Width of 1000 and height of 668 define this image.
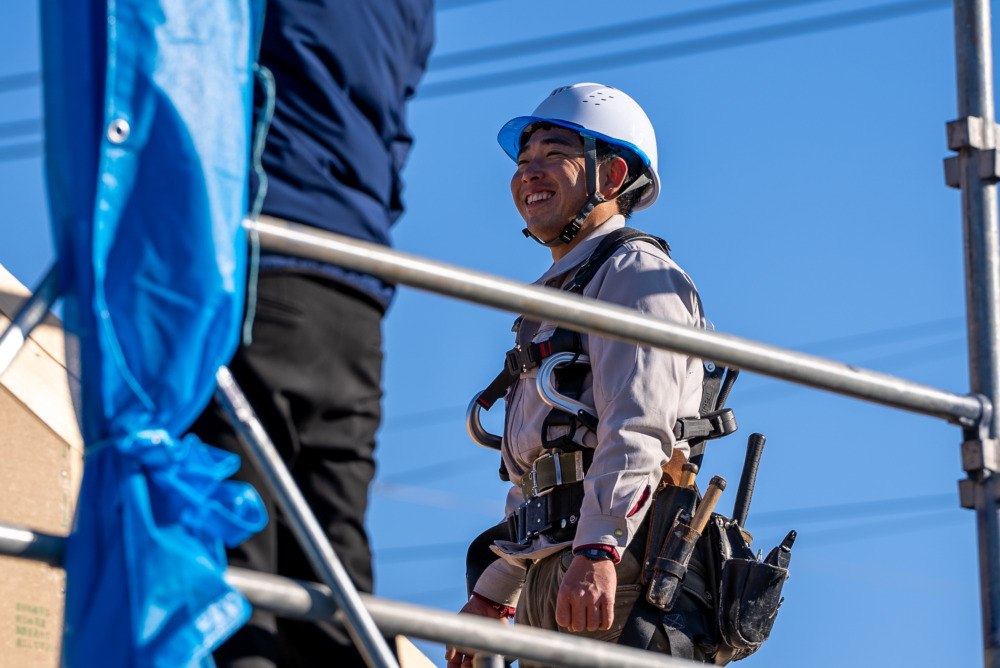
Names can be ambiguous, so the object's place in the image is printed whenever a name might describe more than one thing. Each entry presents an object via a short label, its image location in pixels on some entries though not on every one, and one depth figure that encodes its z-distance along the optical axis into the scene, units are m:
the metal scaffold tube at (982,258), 5.40
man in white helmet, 7.50
